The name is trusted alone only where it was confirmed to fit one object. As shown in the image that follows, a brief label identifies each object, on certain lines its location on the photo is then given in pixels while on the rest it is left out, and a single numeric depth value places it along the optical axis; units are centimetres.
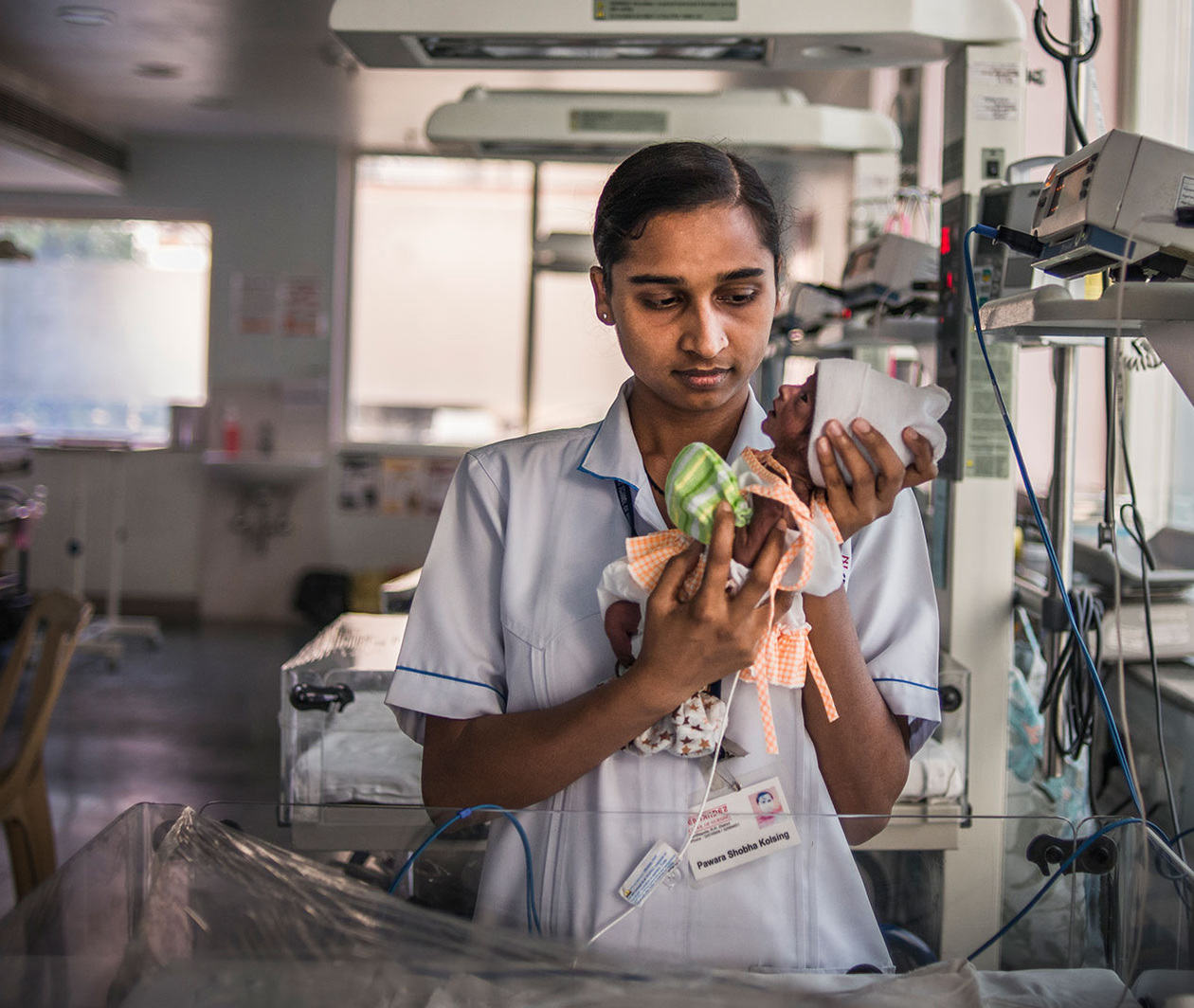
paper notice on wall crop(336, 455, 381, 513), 739
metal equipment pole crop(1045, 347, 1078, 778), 212
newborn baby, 91
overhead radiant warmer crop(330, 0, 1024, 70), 184
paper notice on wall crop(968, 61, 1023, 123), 204
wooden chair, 251
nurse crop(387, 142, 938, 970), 98
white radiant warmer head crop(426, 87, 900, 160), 299
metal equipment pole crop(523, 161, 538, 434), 741
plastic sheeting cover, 81
